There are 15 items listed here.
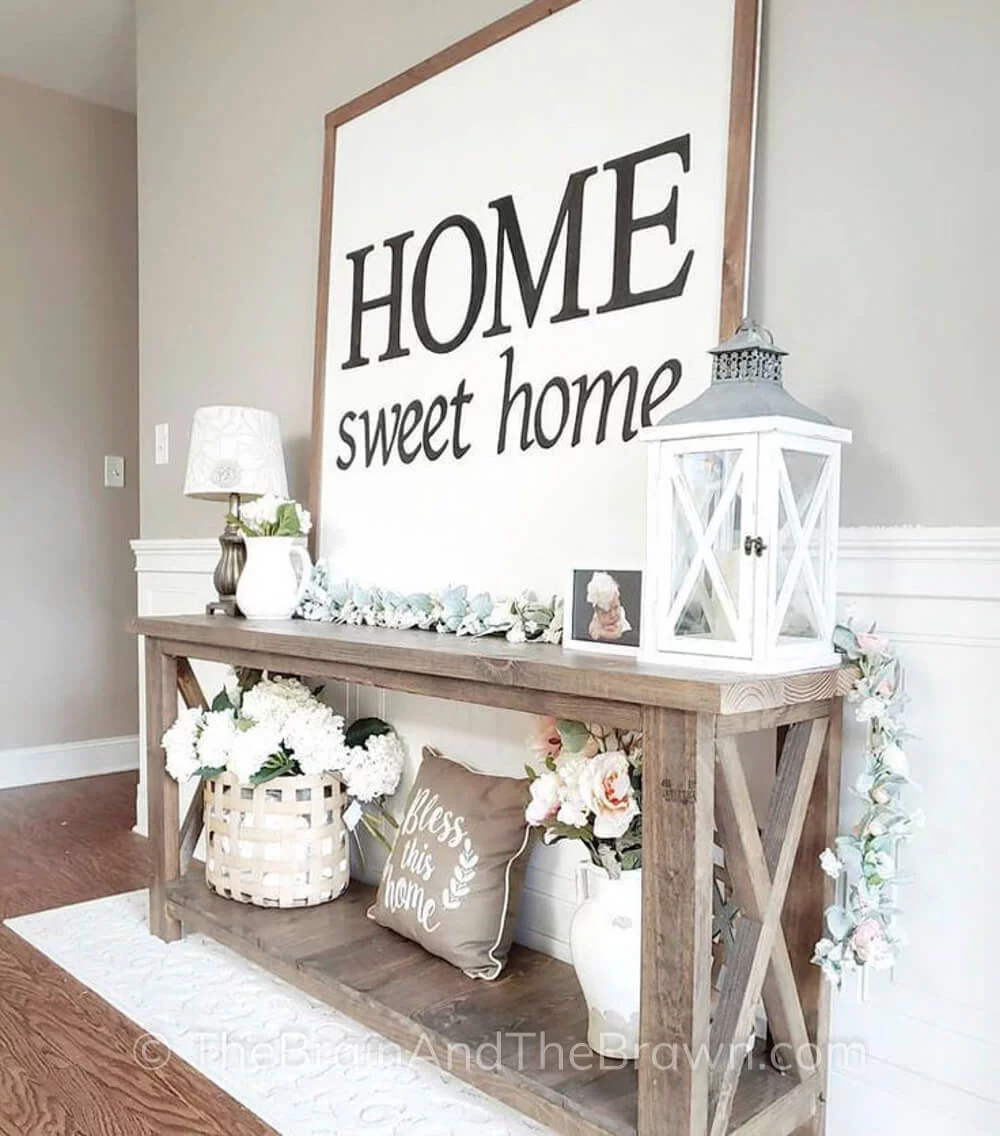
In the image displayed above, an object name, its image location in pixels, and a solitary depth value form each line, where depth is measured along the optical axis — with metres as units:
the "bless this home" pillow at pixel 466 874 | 1.66
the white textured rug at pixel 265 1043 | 1.47
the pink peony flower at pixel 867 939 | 1.19
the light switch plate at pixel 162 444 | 2.82
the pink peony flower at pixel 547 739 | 1.54
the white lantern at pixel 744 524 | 1.14
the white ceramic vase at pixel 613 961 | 1.35
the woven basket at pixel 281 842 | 1.95
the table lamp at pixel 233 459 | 2.09
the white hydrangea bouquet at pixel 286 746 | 1.96
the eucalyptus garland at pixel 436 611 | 1.58
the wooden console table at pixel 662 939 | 1.10
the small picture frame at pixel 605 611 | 1.35
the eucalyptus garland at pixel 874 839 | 1.21
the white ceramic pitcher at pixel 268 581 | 2.00
